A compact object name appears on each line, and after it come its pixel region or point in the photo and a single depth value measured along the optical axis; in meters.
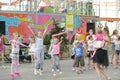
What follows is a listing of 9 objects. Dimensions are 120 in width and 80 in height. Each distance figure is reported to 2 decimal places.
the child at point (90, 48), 17.38
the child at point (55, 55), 15.20
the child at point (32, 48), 19.26
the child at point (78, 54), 16.25
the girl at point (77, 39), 16.47
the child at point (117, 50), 18.22
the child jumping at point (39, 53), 15.04
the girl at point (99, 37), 13.27
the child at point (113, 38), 18.45
